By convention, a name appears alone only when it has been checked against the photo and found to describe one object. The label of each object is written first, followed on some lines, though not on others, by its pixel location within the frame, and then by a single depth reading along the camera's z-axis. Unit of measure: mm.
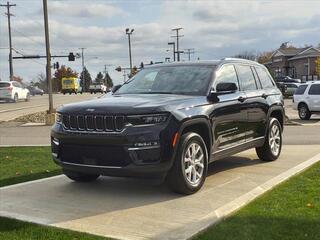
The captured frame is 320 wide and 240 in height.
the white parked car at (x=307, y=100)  22906
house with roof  104750
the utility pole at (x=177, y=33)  90956
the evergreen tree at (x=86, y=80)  121794
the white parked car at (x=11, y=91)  38094
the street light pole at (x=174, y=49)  83250
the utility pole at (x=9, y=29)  65625
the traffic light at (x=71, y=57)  58688
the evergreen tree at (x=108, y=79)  154250
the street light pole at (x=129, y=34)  60281
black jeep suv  6395
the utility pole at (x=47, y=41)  22875
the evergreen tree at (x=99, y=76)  164950
